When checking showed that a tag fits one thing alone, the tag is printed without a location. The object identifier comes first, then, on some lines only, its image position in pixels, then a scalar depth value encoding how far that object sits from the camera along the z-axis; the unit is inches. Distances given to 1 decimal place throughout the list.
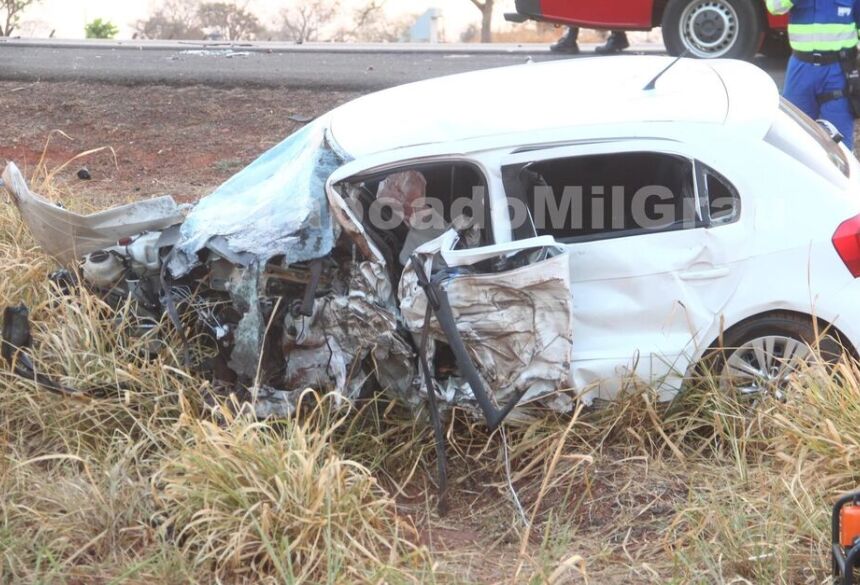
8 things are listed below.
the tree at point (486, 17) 1035.9
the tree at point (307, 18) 1063.0
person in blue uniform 300.0
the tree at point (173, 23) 973.2
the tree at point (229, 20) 1037.8
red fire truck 439.8
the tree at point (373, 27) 1097.4
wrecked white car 190.4
